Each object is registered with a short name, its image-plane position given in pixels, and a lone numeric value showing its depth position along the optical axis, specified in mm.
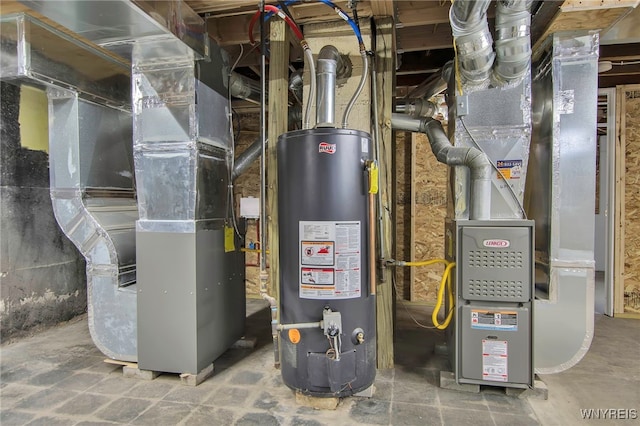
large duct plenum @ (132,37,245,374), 2344
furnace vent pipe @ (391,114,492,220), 2160
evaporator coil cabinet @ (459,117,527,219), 2258
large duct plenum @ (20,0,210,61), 1737
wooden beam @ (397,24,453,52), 2881
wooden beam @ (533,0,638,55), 1885
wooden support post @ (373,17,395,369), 2508
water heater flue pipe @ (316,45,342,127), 2127
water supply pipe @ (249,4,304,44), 2107
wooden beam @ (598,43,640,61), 3170
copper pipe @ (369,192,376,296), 2047
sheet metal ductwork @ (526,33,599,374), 2182
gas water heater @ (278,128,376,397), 1960
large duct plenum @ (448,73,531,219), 2252
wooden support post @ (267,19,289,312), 2539
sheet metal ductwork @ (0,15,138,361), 2391
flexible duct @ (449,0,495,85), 1830
